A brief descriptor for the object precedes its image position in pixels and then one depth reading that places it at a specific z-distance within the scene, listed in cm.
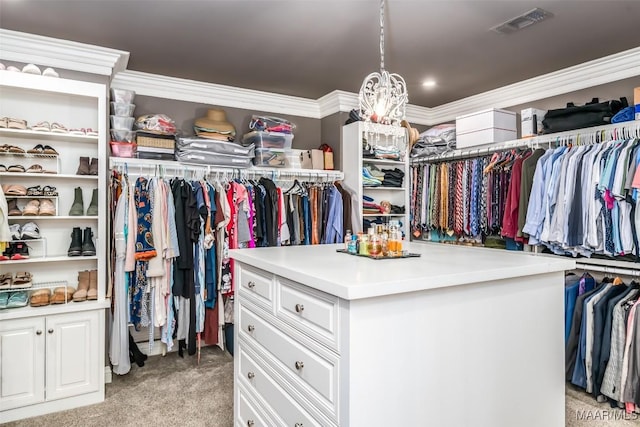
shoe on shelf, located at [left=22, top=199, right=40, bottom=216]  268
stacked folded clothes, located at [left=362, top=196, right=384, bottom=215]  416
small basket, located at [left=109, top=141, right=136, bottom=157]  319
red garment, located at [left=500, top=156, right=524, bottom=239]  331
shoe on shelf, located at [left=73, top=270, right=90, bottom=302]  271
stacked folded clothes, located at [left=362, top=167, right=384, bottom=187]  408
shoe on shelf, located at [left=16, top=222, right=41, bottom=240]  269
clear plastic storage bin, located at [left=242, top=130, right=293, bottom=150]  382
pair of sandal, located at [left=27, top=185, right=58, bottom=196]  277
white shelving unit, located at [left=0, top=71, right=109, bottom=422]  248
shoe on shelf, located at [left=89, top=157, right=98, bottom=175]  286
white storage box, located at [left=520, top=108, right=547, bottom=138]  347
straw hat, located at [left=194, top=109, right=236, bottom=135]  362
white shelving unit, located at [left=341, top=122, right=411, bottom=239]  396
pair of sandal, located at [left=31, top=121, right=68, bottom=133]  272
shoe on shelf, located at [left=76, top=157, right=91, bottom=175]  286
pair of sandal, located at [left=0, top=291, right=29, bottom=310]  251
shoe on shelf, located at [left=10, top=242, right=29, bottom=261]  266
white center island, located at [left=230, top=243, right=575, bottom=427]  127
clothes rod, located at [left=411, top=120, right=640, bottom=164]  281
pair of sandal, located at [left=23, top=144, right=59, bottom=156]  276
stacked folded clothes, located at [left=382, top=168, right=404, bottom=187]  426
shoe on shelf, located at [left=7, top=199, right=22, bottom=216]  267
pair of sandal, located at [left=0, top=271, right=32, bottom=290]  263
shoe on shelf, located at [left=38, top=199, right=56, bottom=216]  273
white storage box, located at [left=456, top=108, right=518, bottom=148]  367
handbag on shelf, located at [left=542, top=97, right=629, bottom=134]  296
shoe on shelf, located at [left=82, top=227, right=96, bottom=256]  284
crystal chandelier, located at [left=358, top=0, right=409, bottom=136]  225
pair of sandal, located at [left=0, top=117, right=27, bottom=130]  263
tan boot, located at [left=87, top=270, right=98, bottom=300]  275
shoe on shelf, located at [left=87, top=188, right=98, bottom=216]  288
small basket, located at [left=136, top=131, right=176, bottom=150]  332
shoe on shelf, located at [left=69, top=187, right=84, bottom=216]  286
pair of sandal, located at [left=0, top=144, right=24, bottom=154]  269
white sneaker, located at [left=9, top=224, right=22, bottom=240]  266
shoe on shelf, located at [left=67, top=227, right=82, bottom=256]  281
